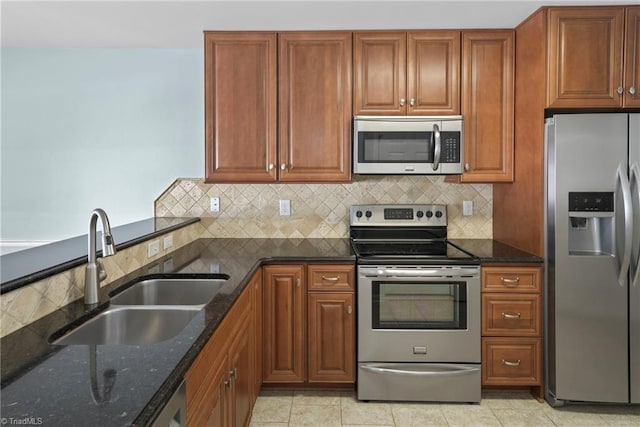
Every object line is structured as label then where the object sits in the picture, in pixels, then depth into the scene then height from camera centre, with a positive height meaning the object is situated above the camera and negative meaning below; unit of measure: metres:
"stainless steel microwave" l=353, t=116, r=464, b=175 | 2.81 +0.44
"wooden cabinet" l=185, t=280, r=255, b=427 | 1.30 -0.60
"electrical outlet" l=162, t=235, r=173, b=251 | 2.61 -0.19
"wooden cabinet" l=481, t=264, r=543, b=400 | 2.56 -0.67
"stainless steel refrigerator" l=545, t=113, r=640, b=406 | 2.36 -0.23
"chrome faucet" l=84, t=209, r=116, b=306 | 1.61 -0.24
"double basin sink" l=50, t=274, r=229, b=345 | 1.47 -0.41
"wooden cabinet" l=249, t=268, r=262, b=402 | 2.38 -0.67
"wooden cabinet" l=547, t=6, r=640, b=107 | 2.47 +0.90
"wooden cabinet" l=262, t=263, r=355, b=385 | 2.63 -0.68
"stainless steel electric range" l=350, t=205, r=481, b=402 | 2.56 -0.68
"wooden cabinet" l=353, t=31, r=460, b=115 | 2.85 +0.92
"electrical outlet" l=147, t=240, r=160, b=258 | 2.38 -0.21
